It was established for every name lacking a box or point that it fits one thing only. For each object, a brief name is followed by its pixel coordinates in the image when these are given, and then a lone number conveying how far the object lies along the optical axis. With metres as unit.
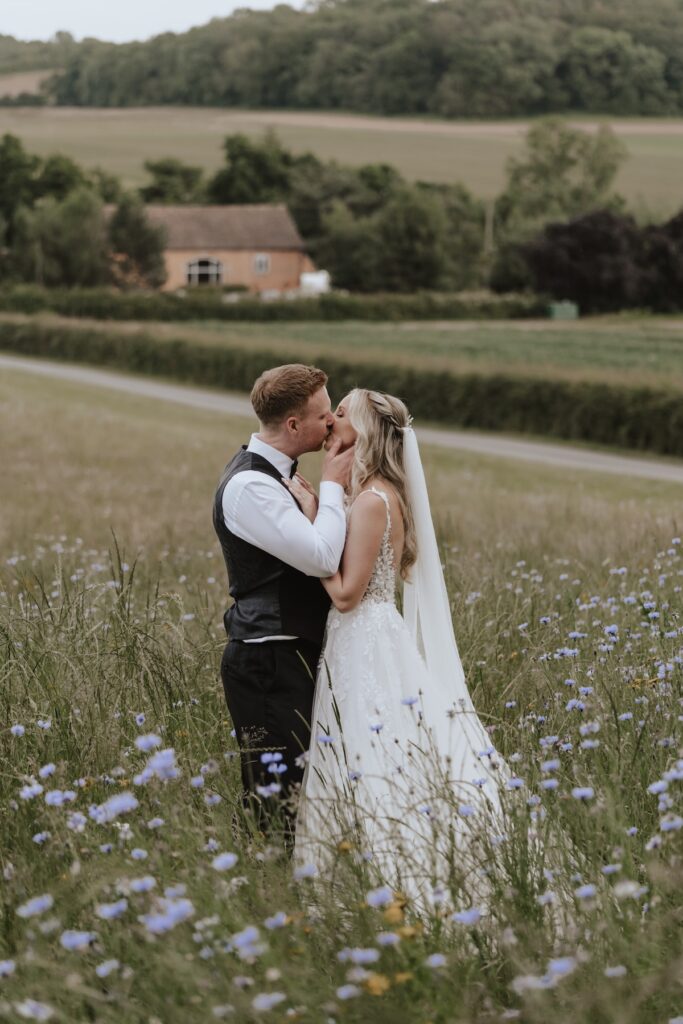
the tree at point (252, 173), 97.62
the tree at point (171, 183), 99.19
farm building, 92.12
